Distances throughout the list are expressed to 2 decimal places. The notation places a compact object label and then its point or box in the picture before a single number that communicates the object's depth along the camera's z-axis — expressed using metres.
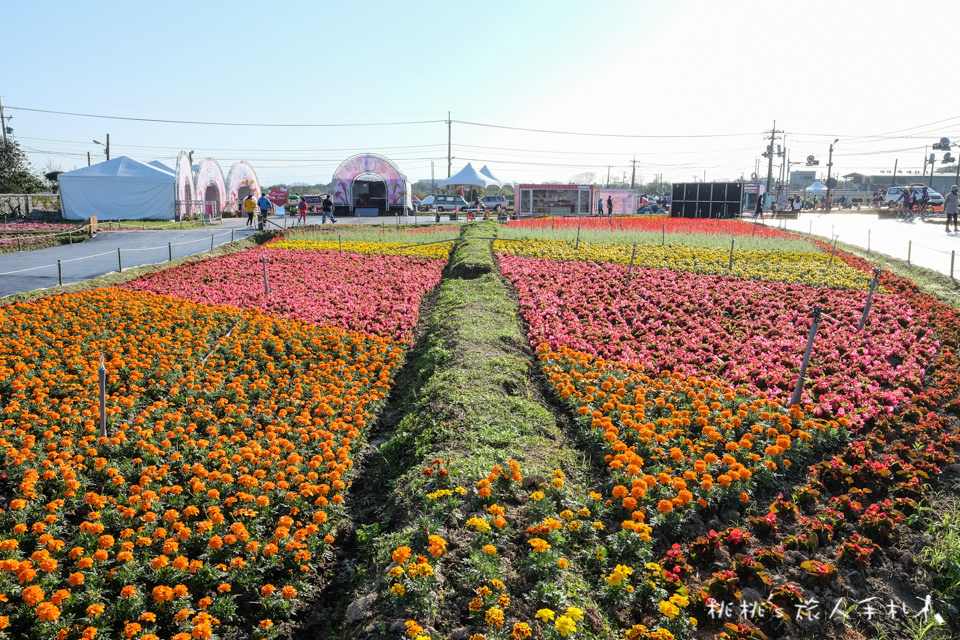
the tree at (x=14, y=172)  37.59
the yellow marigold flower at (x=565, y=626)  3.01
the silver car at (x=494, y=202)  50.75
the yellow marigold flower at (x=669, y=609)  3.27
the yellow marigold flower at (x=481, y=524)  3.91
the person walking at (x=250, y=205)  26.36
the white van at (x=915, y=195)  42.67
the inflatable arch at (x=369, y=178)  43.44
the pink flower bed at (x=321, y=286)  10.23
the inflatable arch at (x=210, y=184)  37.94
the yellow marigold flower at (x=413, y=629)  3.10
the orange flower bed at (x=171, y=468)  3.68
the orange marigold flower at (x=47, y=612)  3.27
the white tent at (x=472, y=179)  49.16
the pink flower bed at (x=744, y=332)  6.99
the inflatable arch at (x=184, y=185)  35.16
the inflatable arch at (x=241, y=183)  43.03
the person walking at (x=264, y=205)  26.32
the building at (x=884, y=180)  101.81
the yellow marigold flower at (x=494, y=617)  3.18
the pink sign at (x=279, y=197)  53.31
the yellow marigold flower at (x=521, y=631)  3.06
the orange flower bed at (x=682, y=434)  4.61
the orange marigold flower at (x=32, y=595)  3.38
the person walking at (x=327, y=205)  31.77
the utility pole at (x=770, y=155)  62.31
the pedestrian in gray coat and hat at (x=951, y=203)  25.23
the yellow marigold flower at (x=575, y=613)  3.15
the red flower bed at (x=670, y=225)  24.33
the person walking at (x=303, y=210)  31.50
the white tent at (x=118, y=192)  33.78
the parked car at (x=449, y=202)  52.91
